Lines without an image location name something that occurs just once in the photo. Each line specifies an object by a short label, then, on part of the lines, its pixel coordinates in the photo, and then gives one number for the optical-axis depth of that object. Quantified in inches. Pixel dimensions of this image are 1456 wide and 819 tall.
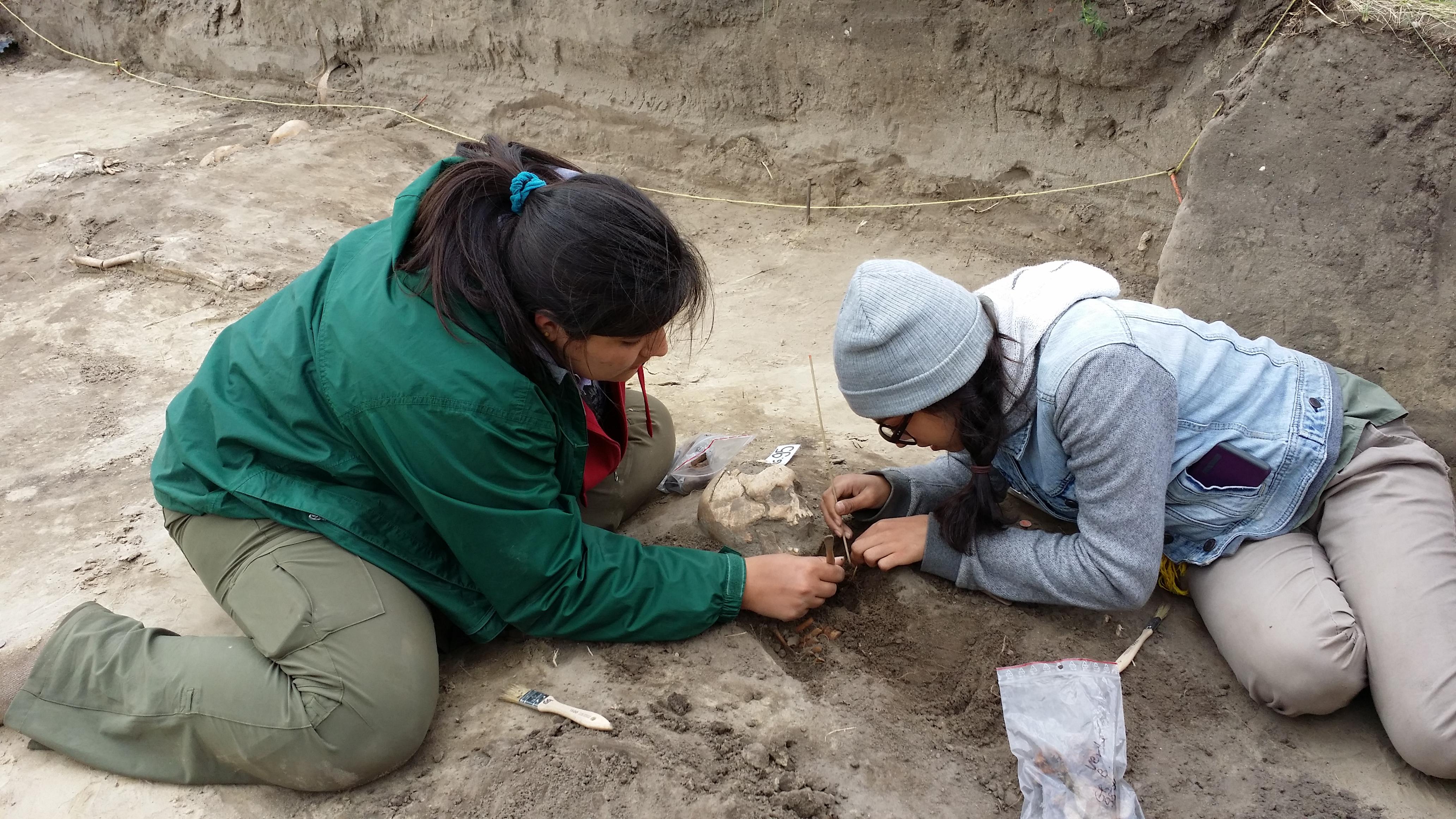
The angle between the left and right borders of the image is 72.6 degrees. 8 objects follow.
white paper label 113.2
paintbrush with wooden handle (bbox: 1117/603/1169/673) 83.0
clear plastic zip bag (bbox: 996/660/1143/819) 70.7
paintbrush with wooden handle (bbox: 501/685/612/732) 76.7
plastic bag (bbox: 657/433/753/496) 112.9
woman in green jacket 69.7
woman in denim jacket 71.7
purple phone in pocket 78.4
